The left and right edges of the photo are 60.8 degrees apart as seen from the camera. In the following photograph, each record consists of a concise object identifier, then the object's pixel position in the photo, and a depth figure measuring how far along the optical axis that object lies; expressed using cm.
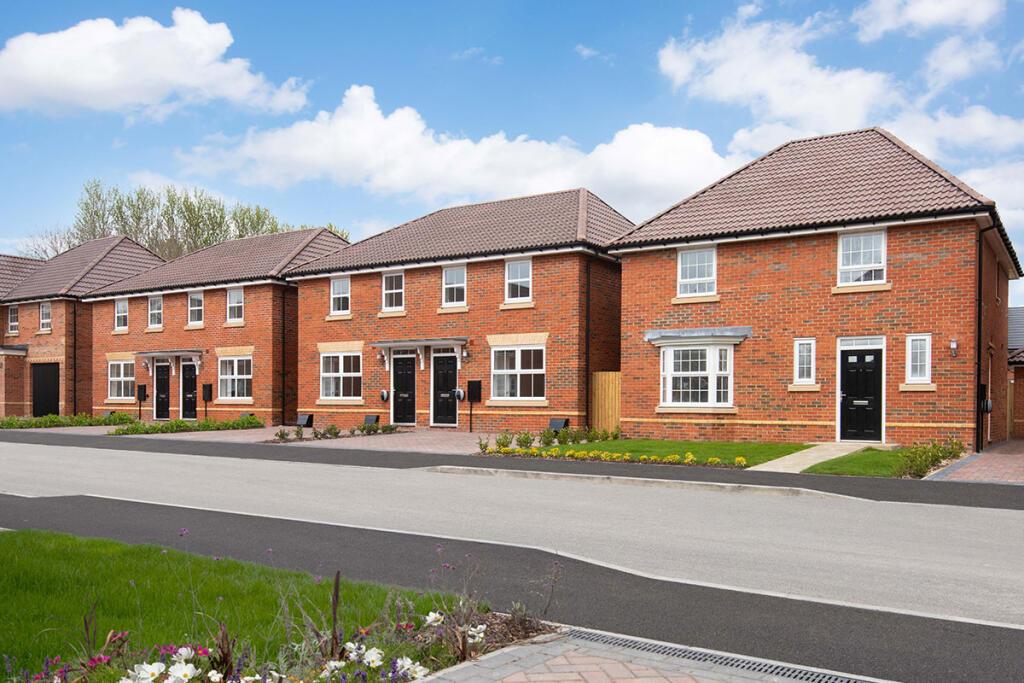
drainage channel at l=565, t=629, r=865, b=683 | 469
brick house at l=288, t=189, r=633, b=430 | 2553
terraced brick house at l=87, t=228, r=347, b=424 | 3291
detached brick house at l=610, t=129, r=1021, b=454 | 1955
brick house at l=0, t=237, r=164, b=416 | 3912
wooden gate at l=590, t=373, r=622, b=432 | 2472
